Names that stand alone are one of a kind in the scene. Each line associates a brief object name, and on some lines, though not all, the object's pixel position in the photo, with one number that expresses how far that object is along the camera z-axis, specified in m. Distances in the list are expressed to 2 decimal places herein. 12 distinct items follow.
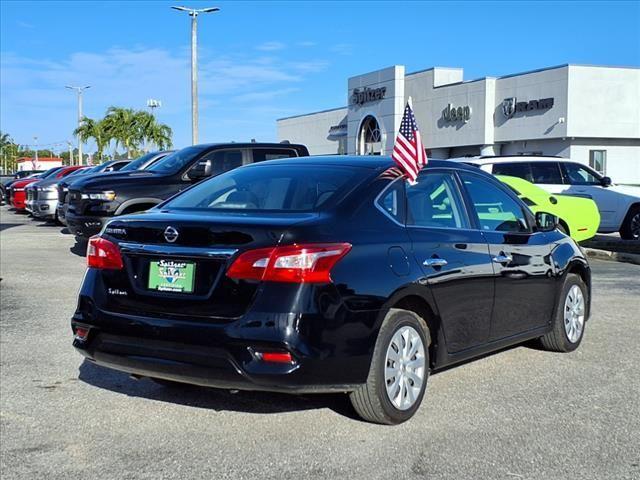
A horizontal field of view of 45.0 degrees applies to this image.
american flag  5.36
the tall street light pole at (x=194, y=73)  30.23
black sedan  4.25
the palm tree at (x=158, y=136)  54.72
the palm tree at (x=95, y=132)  56.50
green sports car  11.90
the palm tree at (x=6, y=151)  112.69
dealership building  35.31
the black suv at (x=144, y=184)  11.57
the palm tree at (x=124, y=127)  55.44
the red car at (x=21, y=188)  25.56
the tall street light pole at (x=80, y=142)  58.66
